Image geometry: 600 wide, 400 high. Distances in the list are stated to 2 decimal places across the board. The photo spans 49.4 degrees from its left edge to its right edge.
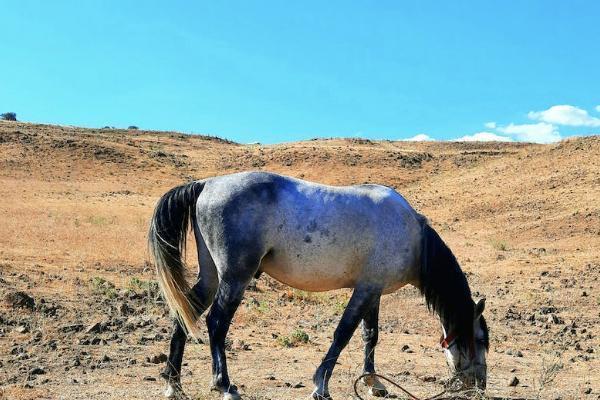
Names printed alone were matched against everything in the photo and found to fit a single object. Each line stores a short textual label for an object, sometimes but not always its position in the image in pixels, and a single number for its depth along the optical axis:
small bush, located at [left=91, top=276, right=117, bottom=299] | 10.68
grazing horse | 5.41
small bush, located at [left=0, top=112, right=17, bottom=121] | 63.36
